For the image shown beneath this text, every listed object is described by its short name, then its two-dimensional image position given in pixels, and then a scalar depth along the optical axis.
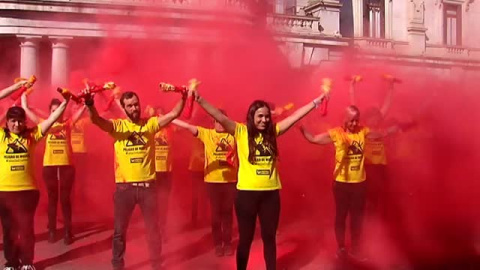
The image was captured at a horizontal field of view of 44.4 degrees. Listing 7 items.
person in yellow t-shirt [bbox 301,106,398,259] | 6.33
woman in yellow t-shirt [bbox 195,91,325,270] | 5.02
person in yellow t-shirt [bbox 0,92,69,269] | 5.38
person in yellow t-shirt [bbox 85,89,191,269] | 5.49
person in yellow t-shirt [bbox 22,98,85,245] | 6.94
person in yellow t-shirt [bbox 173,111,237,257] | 6.51
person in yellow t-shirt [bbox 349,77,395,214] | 7.15
